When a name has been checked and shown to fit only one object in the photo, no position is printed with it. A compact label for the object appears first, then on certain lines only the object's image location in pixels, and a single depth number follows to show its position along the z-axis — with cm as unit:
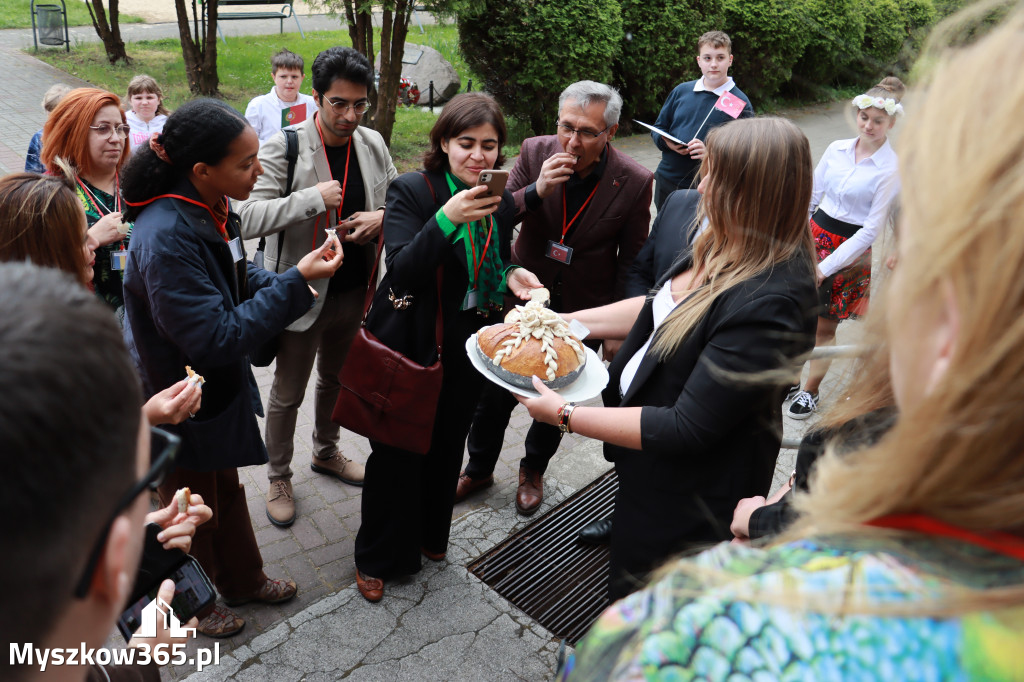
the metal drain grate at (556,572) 351
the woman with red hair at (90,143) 386
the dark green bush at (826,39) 1550
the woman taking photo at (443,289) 307
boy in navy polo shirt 695
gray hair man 399
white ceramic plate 267
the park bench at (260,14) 1687
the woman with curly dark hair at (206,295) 263
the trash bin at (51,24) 1612
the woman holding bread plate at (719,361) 217
